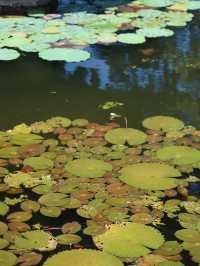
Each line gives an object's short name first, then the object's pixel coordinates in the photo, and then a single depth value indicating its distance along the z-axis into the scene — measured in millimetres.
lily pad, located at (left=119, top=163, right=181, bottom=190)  2641
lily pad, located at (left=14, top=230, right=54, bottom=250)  2178
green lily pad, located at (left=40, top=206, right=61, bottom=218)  2408
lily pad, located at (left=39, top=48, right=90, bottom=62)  4395
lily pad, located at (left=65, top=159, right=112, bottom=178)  2740
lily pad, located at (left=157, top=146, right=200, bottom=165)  2883
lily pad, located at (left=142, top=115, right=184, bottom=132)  3289
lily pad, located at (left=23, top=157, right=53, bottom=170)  2825
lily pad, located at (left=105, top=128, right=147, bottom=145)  3094
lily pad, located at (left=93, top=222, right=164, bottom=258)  2142
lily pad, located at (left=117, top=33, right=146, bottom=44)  4883
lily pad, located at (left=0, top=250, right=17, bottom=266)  2076
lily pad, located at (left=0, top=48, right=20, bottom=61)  4415
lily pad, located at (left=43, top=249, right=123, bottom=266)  2055
